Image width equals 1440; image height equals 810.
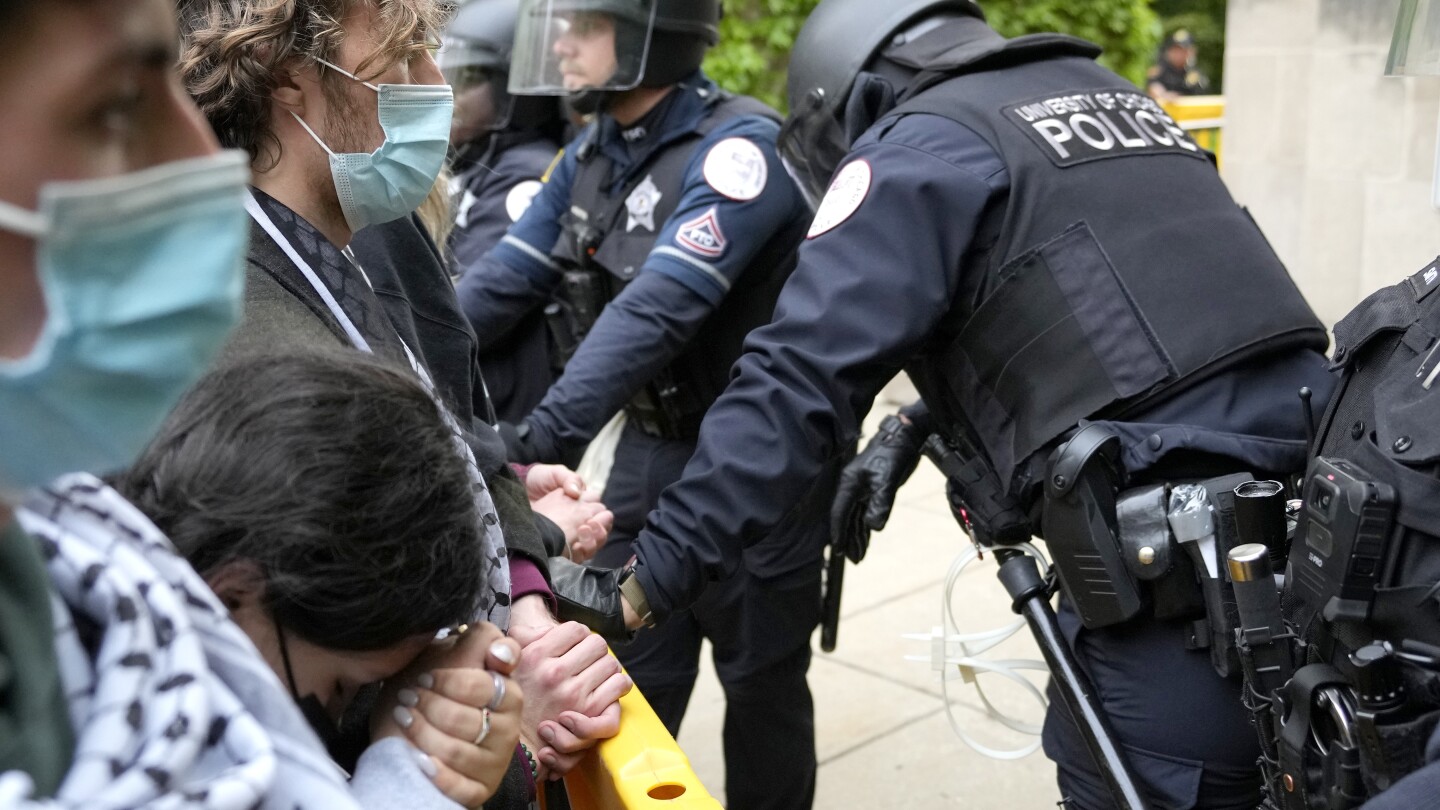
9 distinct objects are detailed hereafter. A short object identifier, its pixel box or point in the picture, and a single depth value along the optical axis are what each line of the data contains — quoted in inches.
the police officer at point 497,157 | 168.4
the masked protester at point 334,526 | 46.3
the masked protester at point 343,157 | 70.3
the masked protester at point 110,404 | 29.8
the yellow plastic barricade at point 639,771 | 64.9
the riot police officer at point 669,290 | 135.3
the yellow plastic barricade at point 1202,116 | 345.7
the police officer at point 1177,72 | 625.3
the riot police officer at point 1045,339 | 86.9
